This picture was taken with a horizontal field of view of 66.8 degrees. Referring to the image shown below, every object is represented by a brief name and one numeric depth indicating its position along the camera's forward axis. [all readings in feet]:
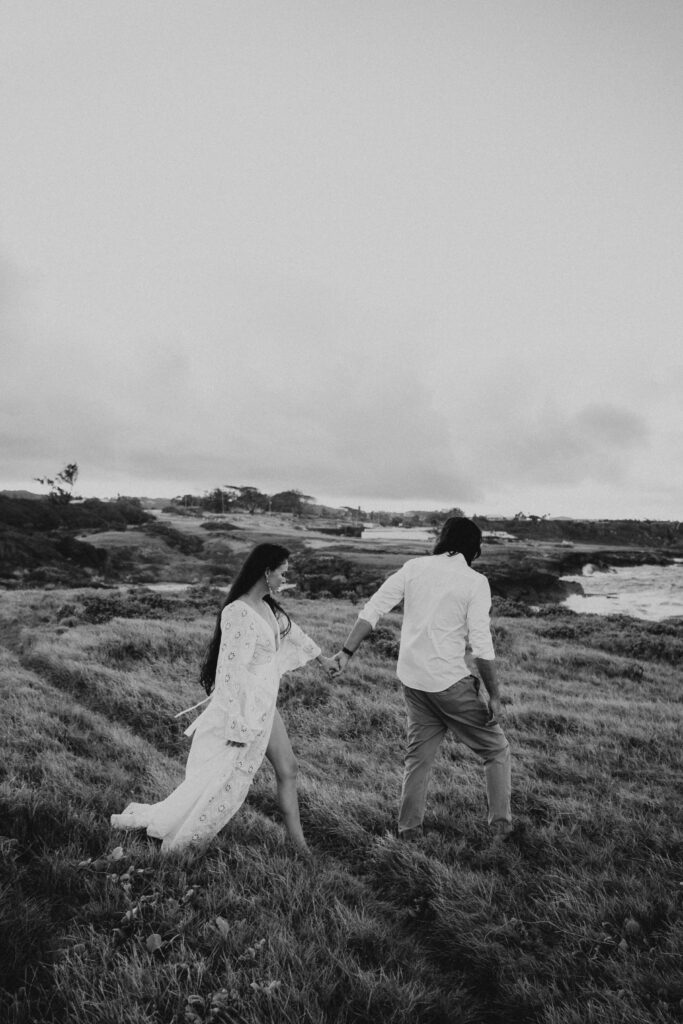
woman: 13.28
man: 14.89
